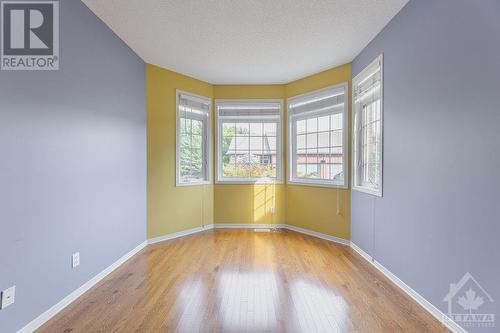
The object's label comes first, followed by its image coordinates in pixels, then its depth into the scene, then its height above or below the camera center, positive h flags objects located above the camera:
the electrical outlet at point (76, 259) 2.13 -0.85
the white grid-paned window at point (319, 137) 3.66 +0.46
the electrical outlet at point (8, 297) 1.54 -0.86
